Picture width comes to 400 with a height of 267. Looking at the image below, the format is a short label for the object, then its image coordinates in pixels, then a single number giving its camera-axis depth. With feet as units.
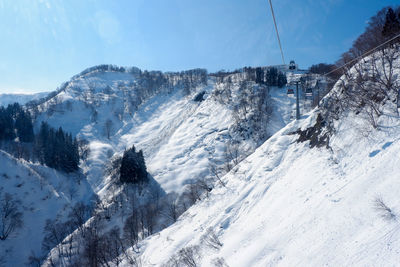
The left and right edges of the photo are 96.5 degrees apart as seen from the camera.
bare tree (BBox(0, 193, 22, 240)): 111.24
